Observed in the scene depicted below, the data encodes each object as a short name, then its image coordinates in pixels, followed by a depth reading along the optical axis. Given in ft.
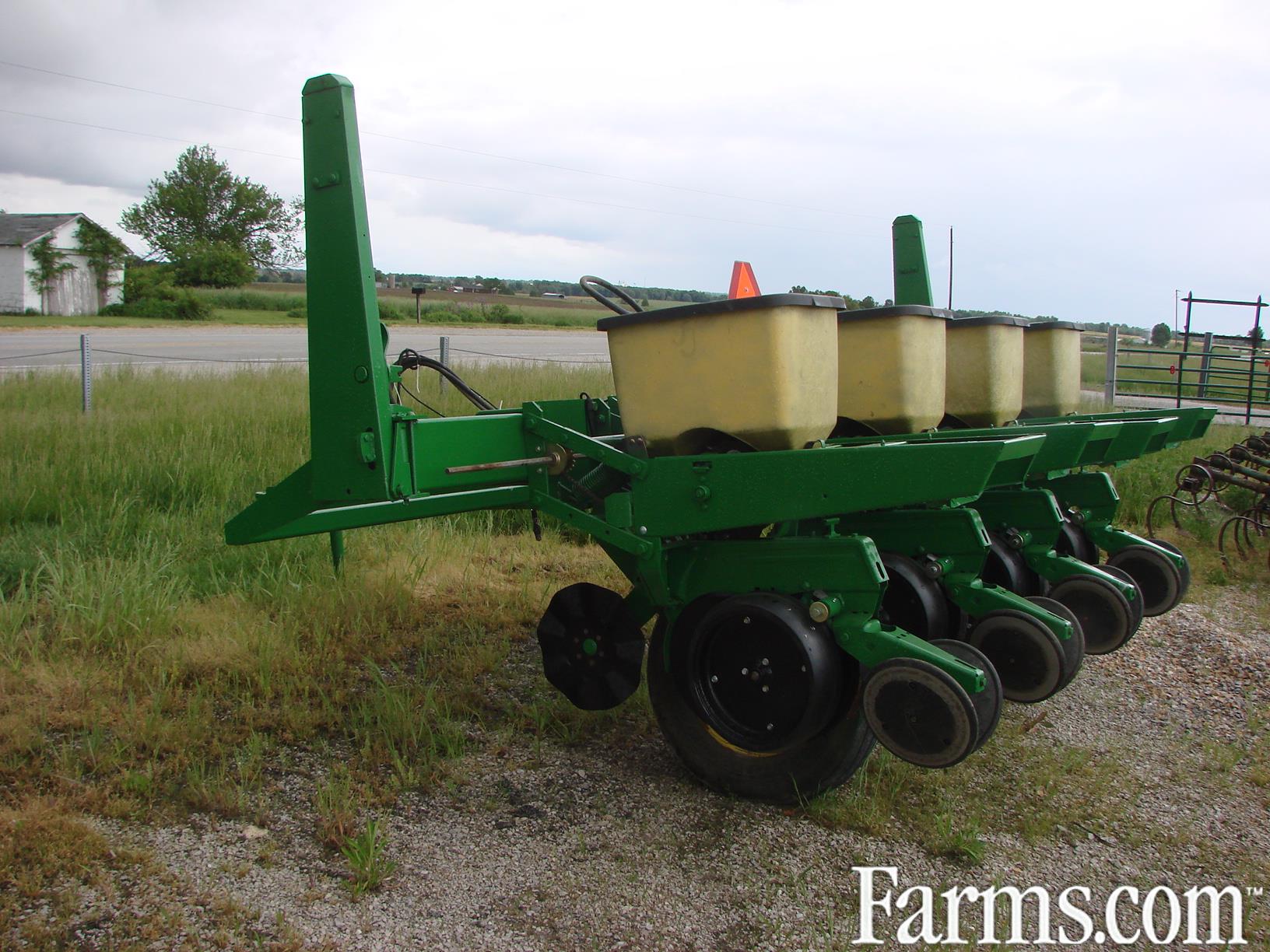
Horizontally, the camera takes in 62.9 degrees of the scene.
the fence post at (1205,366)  50.11
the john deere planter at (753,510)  10.19
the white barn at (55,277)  126.52
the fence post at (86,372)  31.22
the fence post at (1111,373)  52.11
